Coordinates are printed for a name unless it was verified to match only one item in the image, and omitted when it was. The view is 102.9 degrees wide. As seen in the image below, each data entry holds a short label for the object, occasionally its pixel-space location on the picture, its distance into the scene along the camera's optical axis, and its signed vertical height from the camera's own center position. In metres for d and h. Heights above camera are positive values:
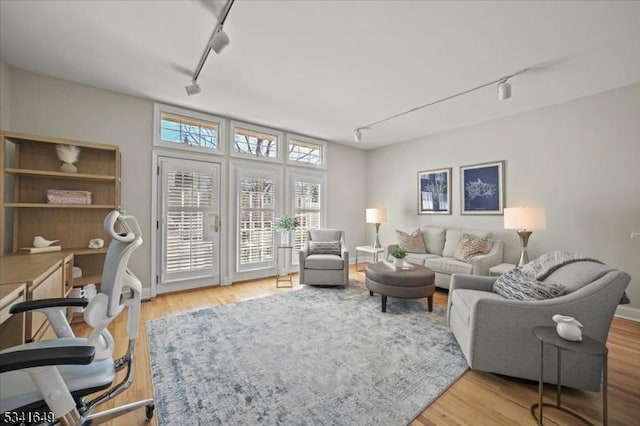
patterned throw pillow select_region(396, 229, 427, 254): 4.61 -0.50
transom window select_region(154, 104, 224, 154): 3.66 +1.31
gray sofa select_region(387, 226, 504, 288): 3.63 -0.66
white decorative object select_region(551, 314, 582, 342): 1.43 -0.65
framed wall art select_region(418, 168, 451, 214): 4.77 +0.45
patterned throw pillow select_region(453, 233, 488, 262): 3.82 -0.50
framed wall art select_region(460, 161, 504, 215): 4.11 +0.45
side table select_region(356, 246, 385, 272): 4.70 -0.65
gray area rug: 1.58 -1.20
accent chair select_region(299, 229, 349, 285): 4.00 -0.77
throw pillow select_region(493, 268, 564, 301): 1.84 -0.56
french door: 3.67 -0.14
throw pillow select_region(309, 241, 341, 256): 4.27 -0.56
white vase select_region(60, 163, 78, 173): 2.81 +0.52
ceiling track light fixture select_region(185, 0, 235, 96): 1.90 +1.42
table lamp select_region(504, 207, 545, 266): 3.18 -0.07
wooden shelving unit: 2.63 +0.23
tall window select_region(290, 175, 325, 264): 5.08 +0.23
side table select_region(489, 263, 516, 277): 3.35 -0.73
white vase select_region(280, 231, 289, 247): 4.90 -0.45
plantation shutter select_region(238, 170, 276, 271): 4.39 -0.08
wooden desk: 1.53 -0.42
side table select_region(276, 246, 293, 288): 4.77 -0.91
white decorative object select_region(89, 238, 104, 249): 2.95 -0.33
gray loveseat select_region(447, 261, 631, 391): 1.64 -0.75
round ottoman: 2.97 -0.82
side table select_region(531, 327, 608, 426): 1.31 -0.71
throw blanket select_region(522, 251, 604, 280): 2.05 -0.41
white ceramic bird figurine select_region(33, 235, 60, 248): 2.63 -0.29
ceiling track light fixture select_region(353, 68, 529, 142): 2.79 +1.56
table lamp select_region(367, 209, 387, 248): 4.90 -0.03
